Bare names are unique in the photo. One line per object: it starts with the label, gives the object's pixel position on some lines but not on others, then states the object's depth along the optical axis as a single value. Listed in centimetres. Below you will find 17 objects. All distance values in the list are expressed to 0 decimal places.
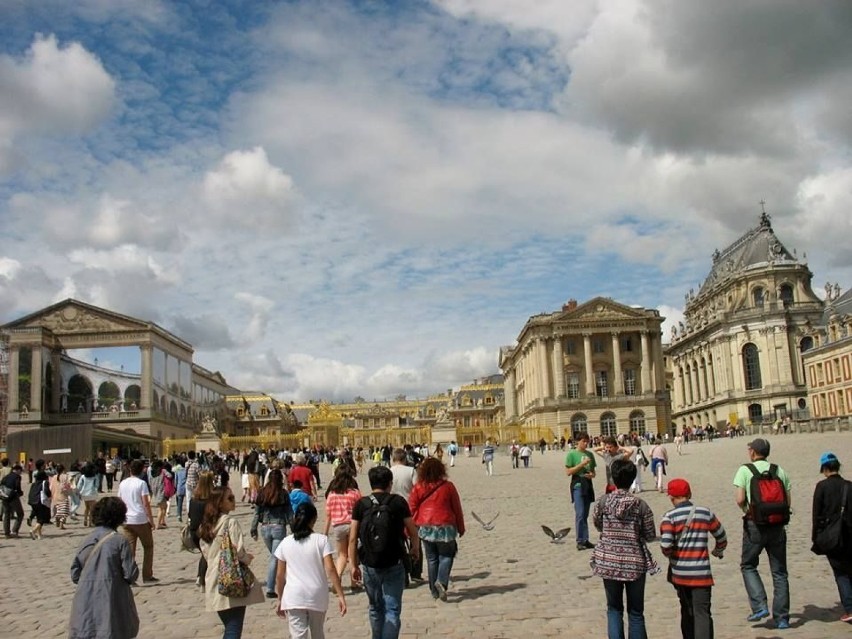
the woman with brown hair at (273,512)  1081
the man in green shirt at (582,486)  1371
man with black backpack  736
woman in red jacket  995
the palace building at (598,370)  8306
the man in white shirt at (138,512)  1216
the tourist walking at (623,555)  684
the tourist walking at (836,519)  798
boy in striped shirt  691
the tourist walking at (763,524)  838
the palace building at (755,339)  7900
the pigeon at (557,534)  1252
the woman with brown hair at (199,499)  988
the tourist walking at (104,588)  614
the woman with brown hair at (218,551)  686
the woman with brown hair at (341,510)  1045
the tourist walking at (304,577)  655
